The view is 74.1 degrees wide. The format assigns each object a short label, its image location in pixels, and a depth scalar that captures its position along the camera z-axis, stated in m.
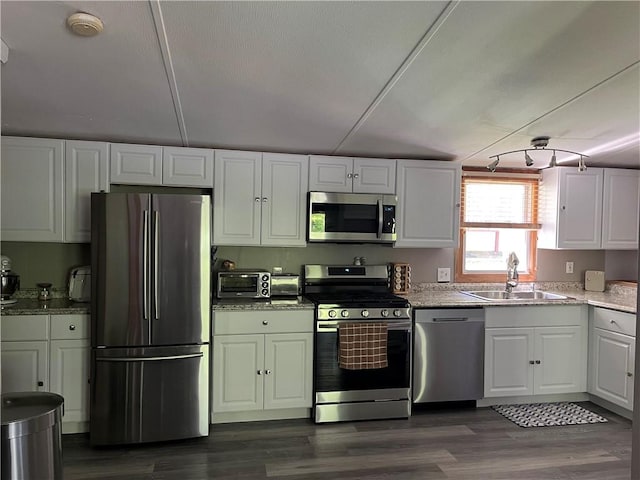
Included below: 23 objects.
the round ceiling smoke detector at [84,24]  1.56
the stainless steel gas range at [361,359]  3.20
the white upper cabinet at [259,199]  3.37
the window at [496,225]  4.14
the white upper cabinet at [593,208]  3.94
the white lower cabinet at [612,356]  3.28
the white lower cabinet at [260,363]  3.13
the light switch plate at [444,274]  4.06
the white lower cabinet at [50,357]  2.84
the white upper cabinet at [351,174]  3.52
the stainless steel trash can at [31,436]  1.79
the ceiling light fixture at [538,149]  3.13
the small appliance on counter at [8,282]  3.02
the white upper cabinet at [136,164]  3.19
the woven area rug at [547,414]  3.28
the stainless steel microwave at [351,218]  3.49
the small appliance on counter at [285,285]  3.59
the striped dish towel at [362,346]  3.18
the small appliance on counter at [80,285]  3.20
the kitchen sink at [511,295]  3.94
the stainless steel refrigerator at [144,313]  2.79
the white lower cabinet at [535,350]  3.50
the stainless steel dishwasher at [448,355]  3.38
